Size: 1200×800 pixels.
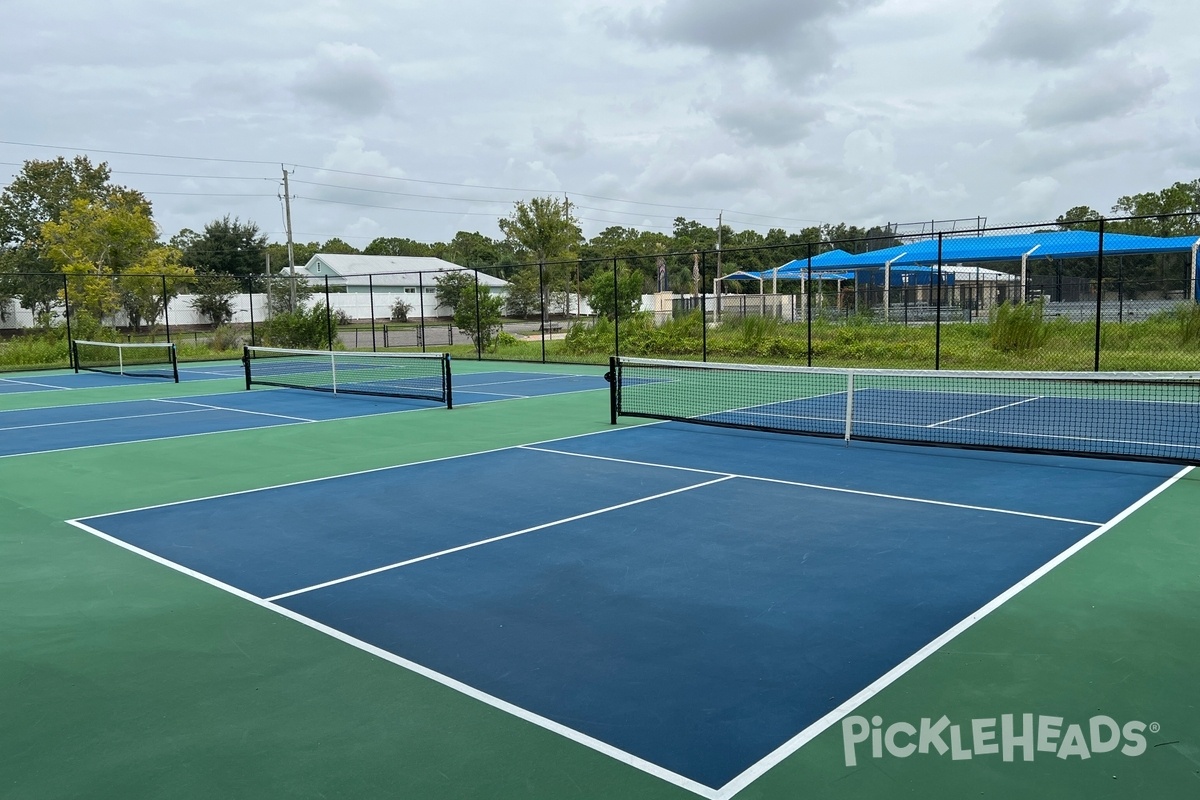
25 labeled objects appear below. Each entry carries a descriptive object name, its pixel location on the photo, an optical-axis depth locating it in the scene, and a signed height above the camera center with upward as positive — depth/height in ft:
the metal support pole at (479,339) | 88.49 -3.05
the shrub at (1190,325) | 60.23 -2.15
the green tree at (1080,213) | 196.34 +18.52
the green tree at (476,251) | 245.24 +17.96
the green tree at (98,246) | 118.42 +9.67
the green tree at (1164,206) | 150.92 +17.86
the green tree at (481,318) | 91.58 -0.92
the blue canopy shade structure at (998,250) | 96.27 +5.56
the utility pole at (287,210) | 148.13 +17.13
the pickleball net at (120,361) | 78.31 -4.27
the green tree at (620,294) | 116.57 +1.63
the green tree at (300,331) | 96.27 -1.92
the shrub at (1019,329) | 62.54 -2.23
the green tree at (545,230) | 154.81 +13.42
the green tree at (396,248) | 337.00 +23.71
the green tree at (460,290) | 93.40 +2.38
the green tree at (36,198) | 183.21 +25.05
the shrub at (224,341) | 102.21 -2.99
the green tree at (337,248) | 328.08 +23.46
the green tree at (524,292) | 190.60 +3.43
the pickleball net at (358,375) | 54.75 -5.06
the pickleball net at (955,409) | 34.40 -5.46
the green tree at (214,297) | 168.45 +3.27
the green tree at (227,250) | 213.66 +15.38
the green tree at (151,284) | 119.14 +4.28
